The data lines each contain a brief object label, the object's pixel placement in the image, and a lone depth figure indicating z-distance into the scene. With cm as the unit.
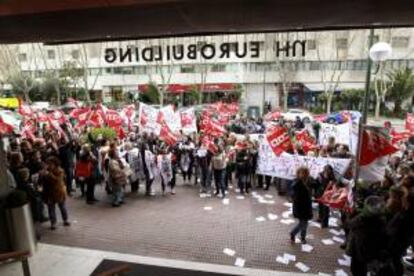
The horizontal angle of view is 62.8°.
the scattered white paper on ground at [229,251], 727
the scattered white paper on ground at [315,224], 878
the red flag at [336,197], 768
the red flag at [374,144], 688
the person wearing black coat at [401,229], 570
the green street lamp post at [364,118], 704
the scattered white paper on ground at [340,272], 655
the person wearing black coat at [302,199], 755
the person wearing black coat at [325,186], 870
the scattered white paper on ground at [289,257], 707
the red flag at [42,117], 1546
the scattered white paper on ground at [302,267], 671
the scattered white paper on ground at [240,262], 683
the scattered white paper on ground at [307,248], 746
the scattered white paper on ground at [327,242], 783
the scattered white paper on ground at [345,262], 693
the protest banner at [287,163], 913
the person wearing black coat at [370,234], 543
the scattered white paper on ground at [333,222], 884
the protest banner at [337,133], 1186
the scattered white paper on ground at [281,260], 695
